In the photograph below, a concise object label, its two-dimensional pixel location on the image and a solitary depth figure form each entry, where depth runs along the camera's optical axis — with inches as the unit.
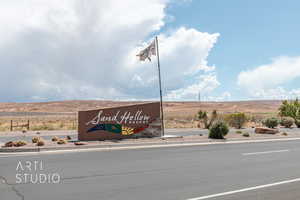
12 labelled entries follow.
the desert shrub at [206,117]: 1412.3
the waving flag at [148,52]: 874.1
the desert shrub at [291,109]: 1739.7
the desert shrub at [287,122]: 1448.1
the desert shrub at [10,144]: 568.4
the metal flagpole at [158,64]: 867.9
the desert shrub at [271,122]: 1298.0
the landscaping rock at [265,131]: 988.0
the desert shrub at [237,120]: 1418.6
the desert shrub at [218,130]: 791.9
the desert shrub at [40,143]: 575.7
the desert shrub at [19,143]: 568.0
